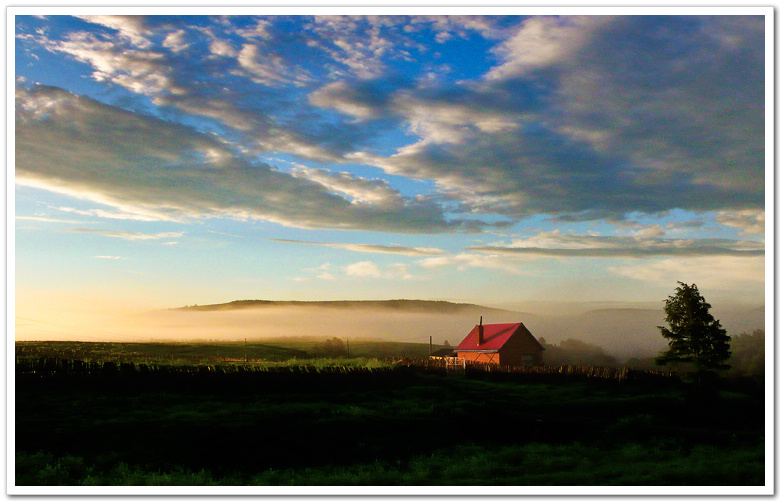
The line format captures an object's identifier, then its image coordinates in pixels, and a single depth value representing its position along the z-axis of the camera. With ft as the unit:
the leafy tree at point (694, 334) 85.97
